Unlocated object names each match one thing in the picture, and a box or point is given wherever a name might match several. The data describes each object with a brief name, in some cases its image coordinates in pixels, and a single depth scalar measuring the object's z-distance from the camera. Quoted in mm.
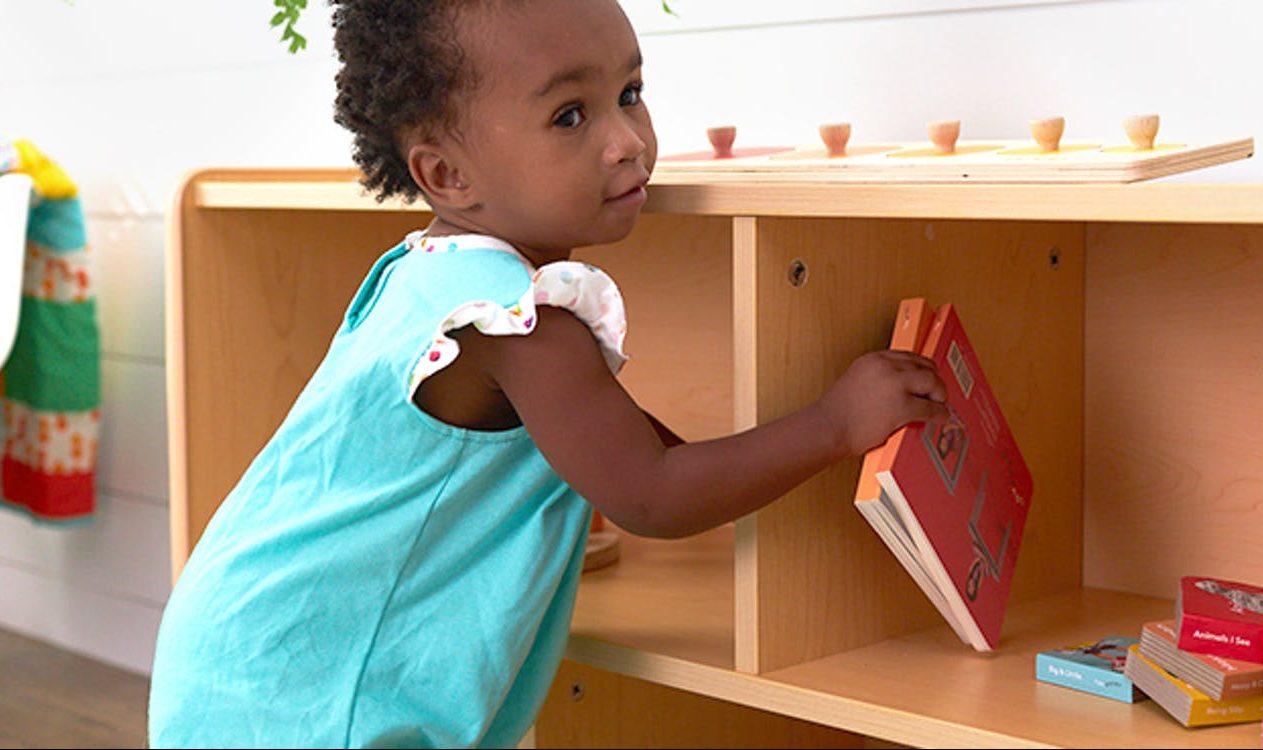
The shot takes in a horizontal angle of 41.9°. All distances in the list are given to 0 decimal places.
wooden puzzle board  948
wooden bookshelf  1053
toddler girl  1031
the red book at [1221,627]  995
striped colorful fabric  2070
